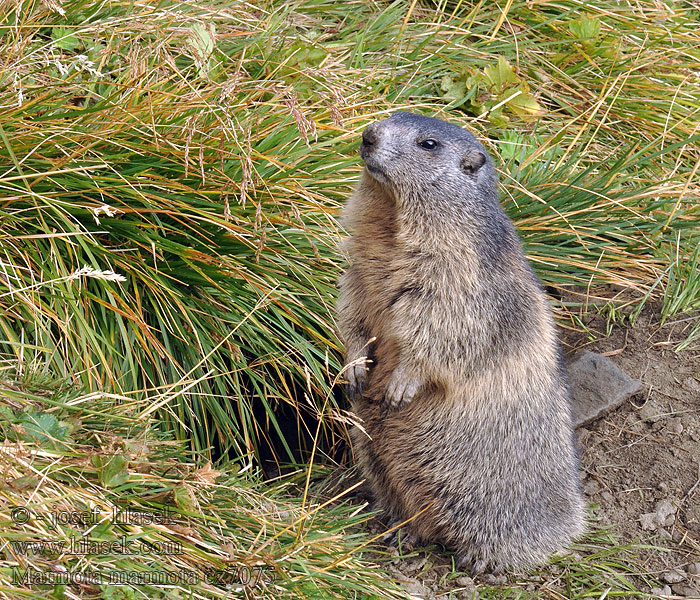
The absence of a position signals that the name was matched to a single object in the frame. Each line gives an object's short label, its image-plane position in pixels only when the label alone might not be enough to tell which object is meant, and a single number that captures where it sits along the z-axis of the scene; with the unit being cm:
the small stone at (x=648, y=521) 887
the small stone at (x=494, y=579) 838
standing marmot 789
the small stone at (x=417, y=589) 776
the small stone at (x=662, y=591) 807
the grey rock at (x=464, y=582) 826
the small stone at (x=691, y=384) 1012
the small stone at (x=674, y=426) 972
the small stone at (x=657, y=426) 980
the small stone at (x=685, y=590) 807
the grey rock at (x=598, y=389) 1001
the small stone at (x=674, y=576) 823
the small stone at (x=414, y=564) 834
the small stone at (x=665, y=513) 890
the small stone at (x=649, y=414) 991
